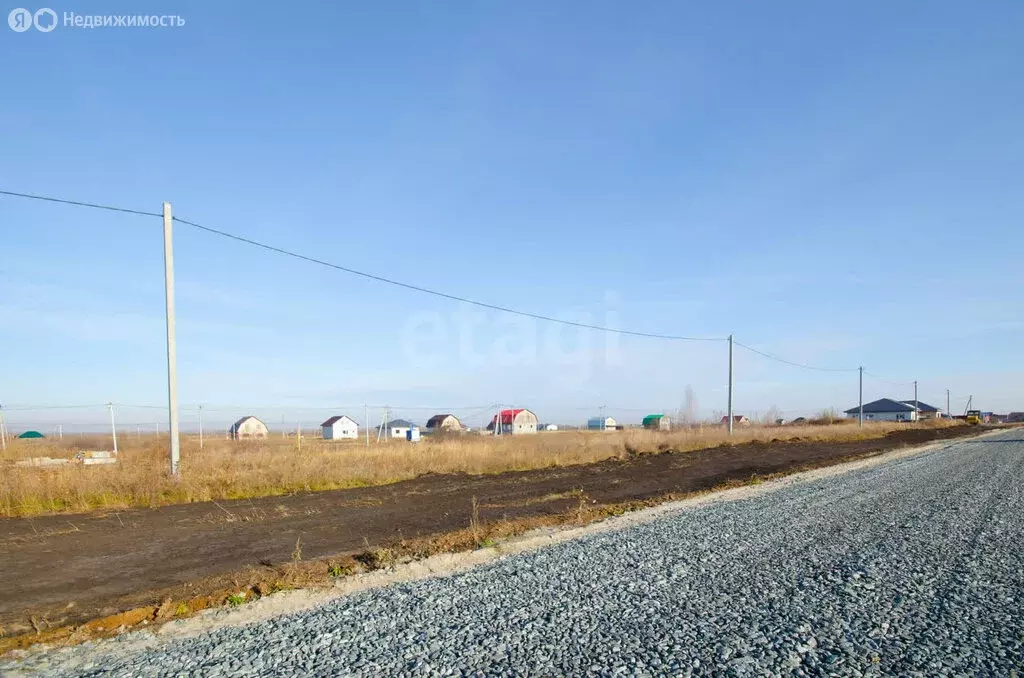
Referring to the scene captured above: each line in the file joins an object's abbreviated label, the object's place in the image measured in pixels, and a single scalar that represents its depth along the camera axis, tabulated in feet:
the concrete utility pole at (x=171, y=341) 53.52
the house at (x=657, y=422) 264.15
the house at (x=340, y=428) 262.67
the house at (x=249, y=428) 236.16
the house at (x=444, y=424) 264.50
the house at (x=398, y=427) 271.69
